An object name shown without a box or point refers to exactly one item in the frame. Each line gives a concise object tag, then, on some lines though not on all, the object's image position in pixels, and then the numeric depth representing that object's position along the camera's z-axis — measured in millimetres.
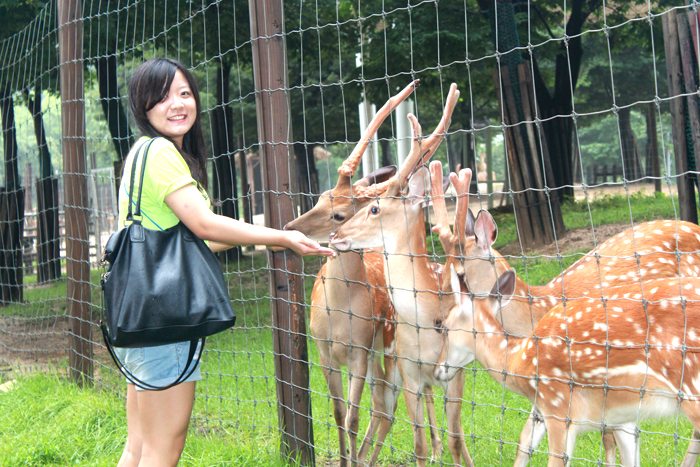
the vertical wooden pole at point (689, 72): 4969
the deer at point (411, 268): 3240
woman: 2227
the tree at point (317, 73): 10196
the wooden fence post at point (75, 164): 4625
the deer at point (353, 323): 3551
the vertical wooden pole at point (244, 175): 13311
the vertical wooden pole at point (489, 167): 17234
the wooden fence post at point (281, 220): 3068
